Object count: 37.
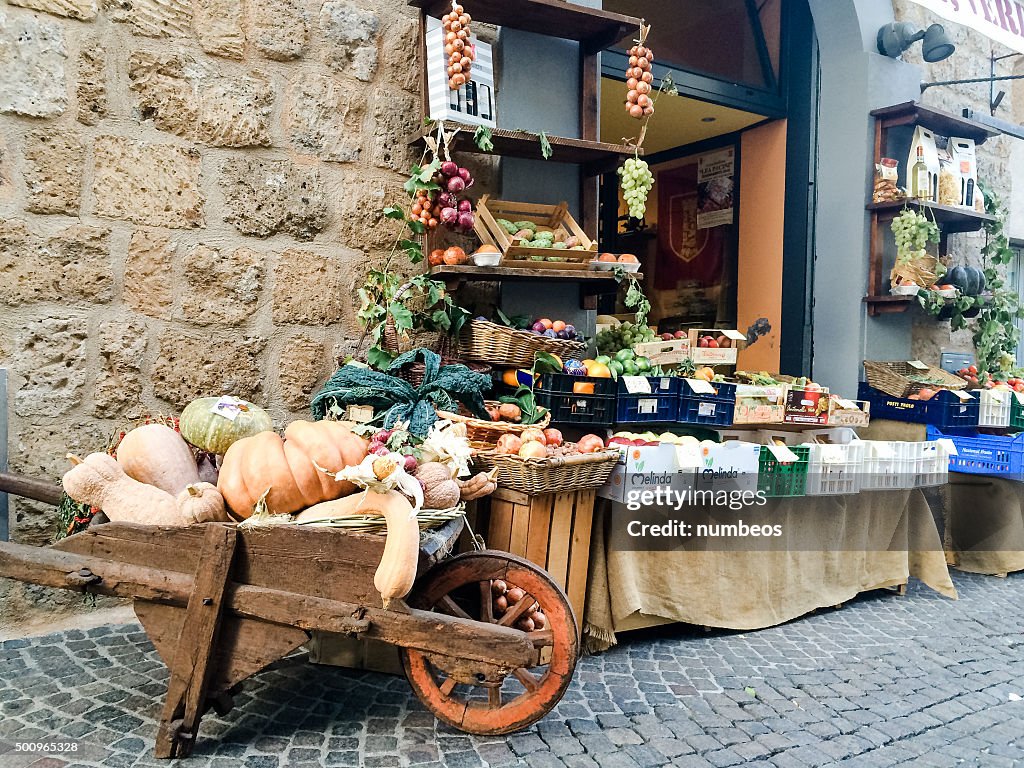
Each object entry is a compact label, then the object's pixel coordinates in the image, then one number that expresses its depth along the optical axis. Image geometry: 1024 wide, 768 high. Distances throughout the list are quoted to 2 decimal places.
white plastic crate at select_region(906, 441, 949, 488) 4.34
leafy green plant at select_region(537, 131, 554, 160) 4.00
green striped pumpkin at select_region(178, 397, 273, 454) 2.89
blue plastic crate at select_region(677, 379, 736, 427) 4.10
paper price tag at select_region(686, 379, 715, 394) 4.07
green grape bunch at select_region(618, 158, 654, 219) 4.20
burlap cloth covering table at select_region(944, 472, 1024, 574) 5.03
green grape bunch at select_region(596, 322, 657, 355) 4.76
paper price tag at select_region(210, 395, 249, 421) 2.92
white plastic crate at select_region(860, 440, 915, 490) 4.18
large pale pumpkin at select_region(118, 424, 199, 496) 2.59
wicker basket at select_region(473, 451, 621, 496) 3.08
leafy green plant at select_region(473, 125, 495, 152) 3.82
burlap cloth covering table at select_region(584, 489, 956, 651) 3.46
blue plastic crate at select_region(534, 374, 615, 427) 3.80
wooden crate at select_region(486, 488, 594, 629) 3.18
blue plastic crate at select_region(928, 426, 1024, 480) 4.77
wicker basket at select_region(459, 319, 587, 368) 3.86
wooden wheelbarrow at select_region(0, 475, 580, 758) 2.33
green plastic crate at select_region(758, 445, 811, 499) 3.83
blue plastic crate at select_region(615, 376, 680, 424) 4.00
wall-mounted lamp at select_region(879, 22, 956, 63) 5.98
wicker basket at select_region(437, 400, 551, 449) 3.34
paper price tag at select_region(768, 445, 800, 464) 3.84
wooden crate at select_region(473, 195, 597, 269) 3.93
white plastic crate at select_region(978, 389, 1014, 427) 5.18
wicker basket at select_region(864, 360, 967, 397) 5.46
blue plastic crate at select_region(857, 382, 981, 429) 5.03
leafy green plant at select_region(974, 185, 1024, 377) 6.34
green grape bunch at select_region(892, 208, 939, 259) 5.62
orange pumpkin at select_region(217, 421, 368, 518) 2.46
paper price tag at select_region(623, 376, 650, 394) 3.96
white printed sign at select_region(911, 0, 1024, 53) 5.13
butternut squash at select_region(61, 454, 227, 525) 2.38
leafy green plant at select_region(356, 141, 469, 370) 3.84
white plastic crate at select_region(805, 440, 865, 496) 3.95
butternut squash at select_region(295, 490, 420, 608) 2.22
